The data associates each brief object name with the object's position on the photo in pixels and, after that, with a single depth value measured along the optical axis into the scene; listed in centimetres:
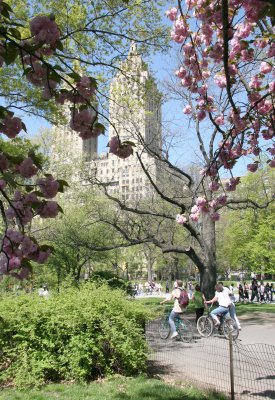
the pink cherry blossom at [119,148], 318
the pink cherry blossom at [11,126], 291
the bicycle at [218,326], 1122
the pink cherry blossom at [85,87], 300
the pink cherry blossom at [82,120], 302
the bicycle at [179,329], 1077
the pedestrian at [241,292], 2711
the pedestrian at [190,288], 3463
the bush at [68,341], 675
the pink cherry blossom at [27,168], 273
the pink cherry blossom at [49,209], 274
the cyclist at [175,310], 1087
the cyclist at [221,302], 1145
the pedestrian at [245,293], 2742
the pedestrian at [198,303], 1323
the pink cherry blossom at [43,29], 258
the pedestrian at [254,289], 2698
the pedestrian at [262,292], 2735
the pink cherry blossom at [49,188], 276
